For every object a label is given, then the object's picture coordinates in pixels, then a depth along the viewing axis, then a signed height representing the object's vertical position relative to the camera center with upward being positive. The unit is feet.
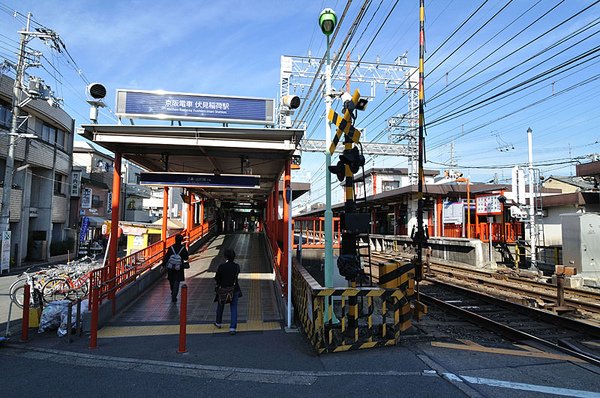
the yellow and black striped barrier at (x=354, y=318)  18.40 -4.72
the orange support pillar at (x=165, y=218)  43.32 +0.57
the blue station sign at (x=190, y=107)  28.22 +8.62
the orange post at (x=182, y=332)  18.70 -5.30
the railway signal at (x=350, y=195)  19.43 +1.64
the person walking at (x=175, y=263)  29.91 -3.07
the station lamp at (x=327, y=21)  21.16 +11.28
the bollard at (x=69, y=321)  20.52 -5.31
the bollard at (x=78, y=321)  21.68 -5.57
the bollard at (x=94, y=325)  19.61 -5.26
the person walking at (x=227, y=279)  22.82 -3.22
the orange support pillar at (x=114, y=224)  27.22 -0.09
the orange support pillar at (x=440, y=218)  85.87 +2.27
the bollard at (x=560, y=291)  30.81 -4.94
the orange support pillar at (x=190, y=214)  58.59 +1.61
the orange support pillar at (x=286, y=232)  27.84 -0.51
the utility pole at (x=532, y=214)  56.24 +2.38
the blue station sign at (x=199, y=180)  28.84 +3.38
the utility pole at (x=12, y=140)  62.64 +13.77
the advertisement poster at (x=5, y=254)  60.66 -5.25
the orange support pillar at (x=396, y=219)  104.42 +2.27
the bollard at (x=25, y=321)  20.88 -5.37
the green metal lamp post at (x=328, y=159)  21.21 +3.89
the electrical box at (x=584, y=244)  45.96 -1.63
